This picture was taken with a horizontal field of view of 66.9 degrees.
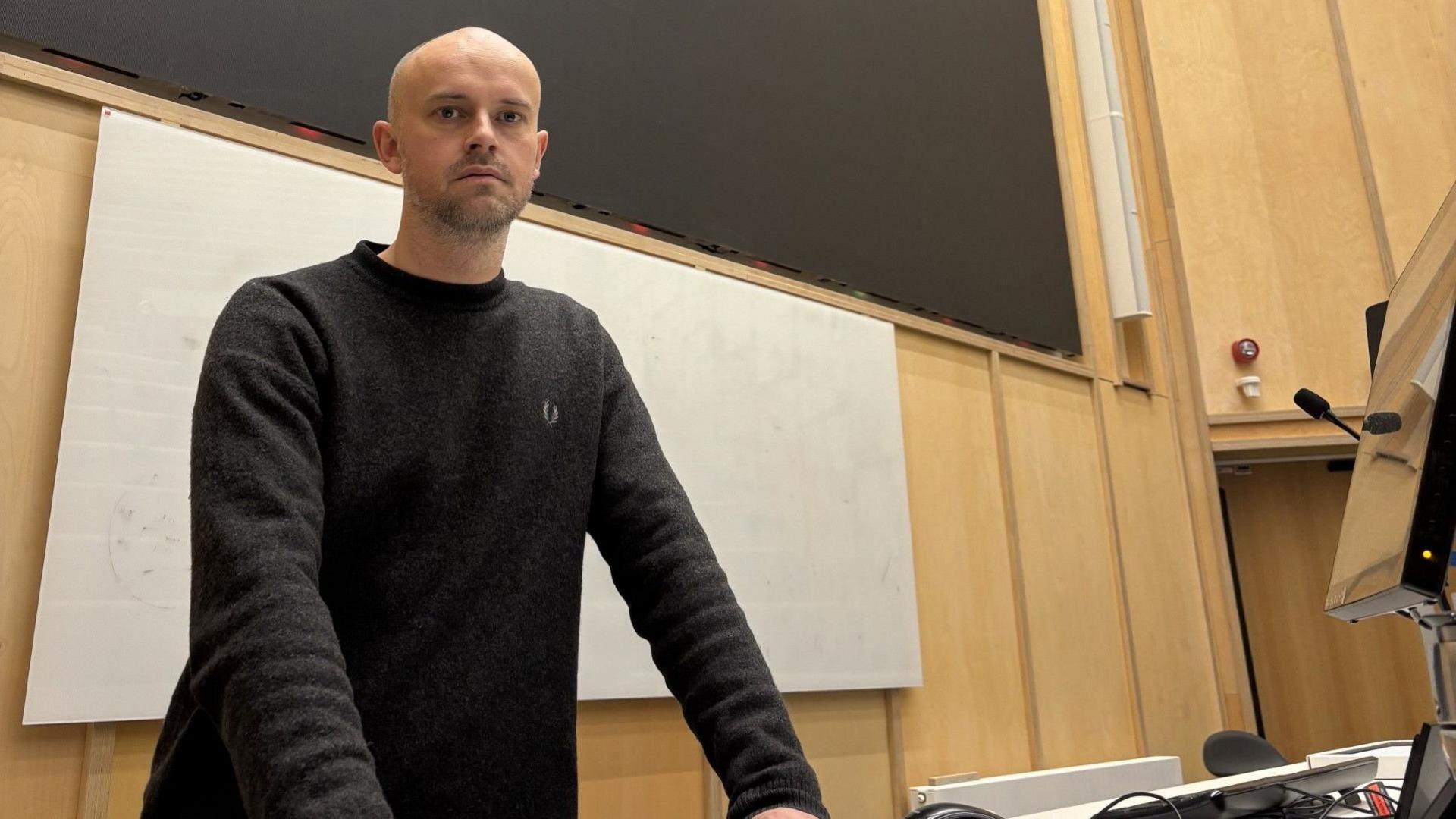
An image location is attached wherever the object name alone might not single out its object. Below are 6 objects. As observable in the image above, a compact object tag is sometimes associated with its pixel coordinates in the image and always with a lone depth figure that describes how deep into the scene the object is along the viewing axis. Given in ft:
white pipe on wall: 15.34
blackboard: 7.80
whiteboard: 6.49
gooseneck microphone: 4.66
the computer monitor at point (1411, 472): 2.29
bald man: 2.59
